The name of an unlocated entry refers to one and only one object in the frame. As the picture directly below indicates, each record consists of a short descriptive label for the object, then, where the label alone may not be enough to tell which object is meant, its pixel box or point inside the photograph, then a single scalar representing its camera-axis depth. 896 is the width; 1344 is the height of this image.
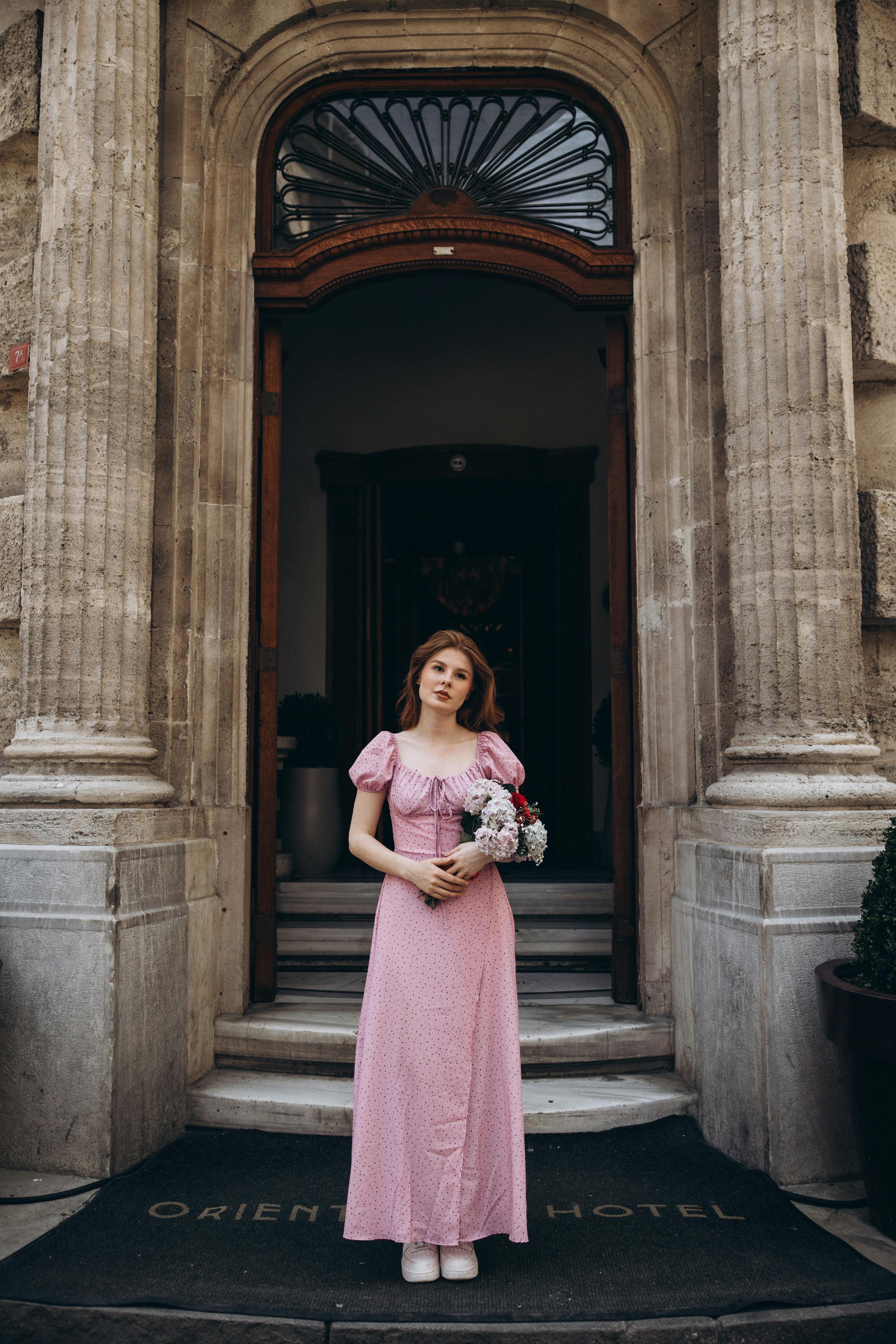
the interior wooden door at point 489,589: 8.79
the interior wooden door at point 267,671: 4.84
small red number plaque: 4.79
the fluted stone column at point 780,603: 3.71
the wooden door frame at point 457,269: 4.94
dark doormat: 2.70
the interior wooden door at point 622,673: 4.80
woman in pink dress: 2.80
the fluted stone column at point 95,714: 3.64
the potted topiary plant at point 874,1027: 3.07
